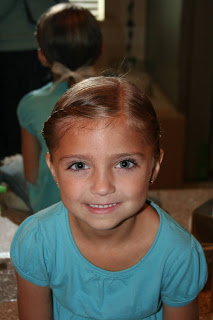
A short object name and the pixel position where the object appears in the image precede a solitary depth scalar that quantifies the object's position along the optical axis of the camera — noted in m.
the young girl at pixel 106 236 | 0.54
